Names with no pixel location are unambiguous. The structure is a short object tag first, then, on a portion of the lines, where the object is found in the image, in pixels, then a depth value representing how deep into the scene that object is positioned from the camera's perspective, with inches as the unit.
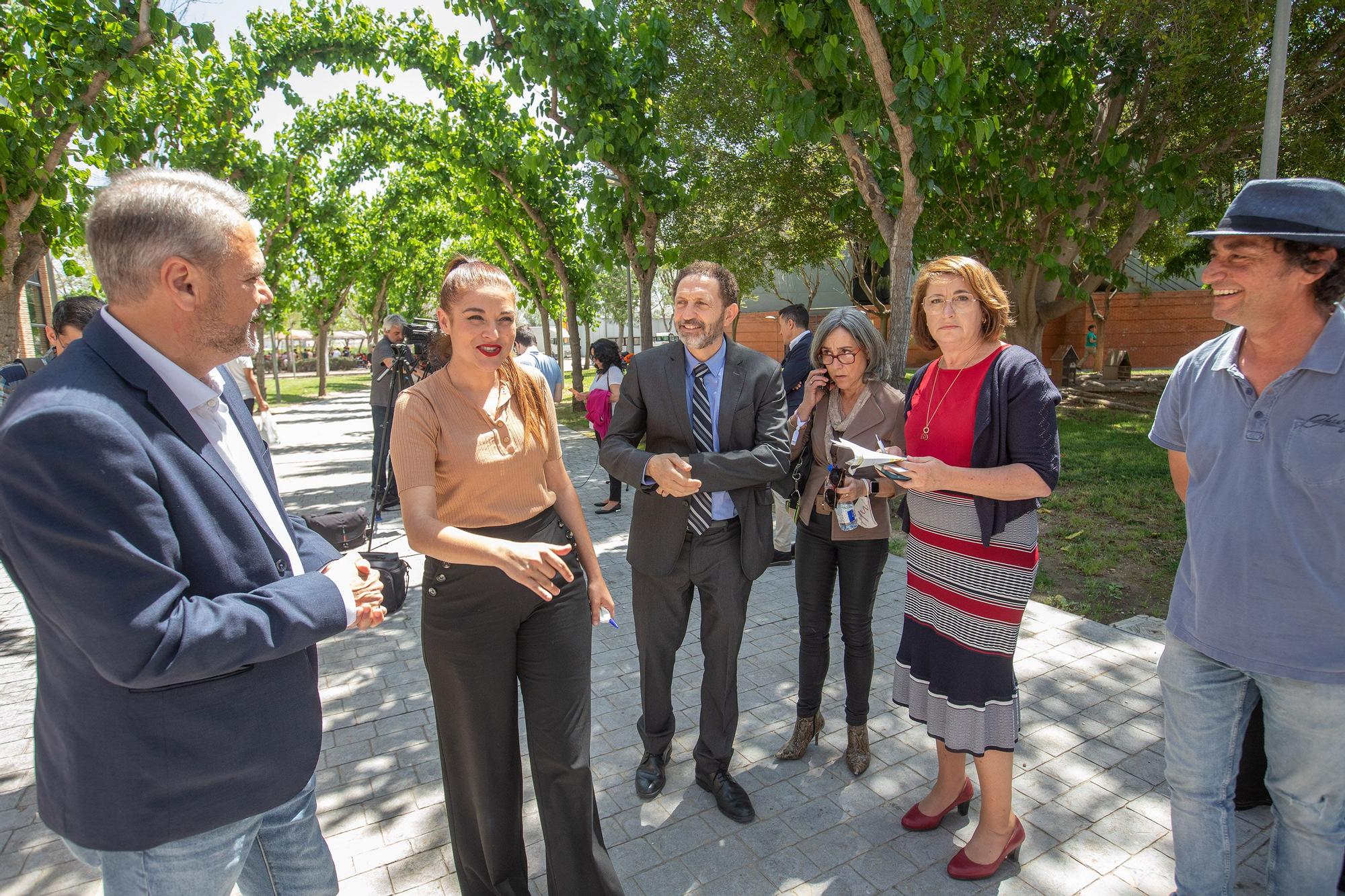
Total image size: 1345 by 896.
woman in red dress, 105.4
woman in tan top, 96.2
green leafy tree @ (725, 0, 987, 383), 252.7
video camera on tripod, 255.3
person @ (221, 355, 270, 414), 271.3
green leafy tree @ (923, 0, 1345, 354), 339.0
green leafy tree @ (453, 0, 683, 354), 356.8
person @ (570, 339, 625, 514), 338.6
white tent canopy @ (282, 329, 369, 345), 2888.8
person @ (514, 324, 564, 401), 272.7
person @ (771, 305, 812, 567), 229.9
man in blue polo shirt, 80.8
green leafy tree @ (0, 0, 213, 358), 206.7
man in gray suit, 128.5
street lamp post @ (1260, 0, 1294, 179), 269.3
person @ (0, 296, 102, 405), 205.3
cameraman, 326.3
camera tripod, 299.6
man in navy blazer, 52.7
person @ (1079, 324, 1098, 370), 1125.2
